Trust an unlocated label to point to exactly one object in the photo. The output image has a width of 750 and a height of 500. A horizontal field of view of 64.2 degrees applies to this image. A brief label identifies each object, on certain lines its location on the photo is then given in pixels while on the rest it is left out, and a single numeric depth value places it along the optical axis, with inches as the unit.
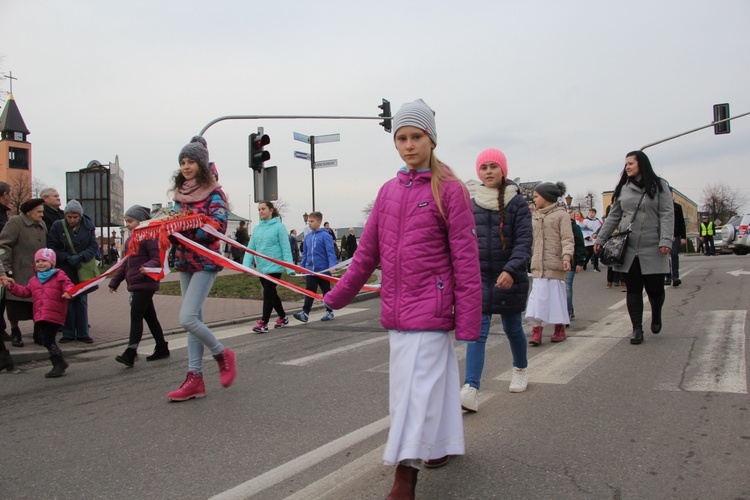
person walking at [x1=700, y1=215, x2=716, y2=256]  1074.4
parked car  1003.9
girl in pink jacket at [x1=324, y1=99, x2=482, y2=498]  106.3
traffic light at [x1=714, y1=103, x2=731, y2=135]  952.9
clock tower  3511.3
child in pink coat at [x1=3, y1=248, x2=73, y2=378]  230.7
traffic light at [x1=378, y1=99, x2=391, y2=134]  793.6
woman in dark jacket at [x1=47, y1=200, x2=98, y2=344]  303.1
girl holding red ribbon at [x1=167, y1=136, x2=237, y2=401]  187.5
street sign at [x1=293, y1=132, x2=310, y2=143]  722.2
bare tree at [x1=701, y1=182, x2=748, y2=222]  3373.5
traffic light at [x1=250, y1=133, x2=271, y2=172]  530.6
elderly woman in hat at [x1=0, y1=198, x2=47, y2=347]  288.0
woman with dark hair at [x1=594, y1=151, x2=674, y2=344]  256.2
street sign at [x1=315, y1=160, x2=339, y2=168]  757.2
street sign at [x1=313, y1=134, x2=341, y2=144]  732.7
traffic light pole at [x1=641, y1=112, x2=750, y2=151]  932.5
